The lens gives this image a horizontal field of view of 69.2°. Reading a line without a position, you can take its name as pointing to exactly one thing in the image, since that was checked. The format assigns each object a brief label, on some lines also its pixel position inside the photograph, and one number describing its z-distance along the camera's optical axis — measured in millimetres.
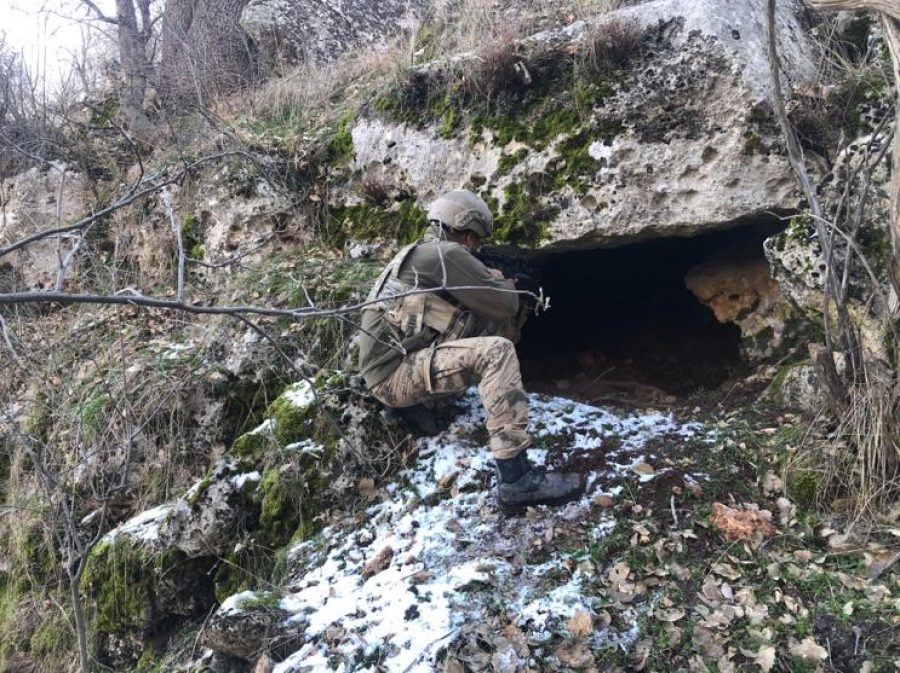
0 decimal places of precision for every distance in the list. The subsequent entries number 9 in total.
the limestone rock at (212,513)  3967
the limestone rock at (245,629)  3078
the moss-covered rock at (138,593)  3982
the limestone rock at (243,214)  6090
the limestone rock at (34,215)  7383
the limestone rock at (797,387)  3762
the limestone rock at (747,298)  4484
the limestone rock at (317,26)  8227
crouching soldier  3459
